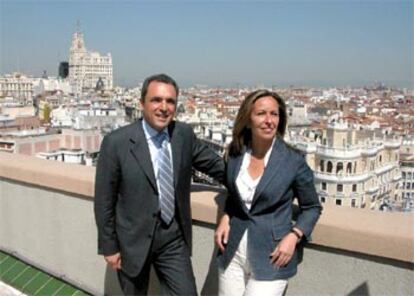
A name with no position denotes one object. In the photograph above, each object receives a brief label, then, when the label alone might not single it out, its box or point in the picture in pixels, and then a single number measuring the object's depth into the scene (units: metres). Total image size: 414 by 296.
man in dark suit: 1.95
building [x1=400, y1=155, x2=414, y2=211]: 35.12
